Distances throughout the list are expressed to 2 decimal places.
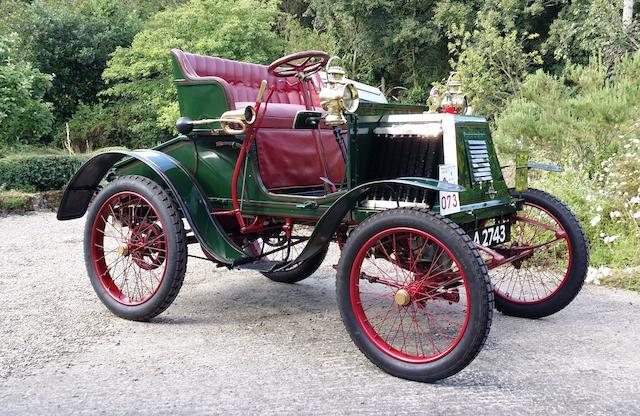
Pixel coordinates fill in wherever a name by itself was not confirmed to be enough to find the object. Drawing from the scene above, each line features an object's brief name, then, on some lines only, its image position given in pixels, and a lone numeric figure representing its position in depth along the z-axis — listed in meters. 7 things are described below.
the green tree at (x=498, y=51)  14.09
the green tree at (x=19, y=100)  10.84
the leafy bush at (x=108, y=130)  17.70
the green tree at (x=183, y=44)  15.02
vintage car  2.96
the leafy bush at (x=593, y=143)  5.31
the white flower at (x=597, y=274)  4.72
